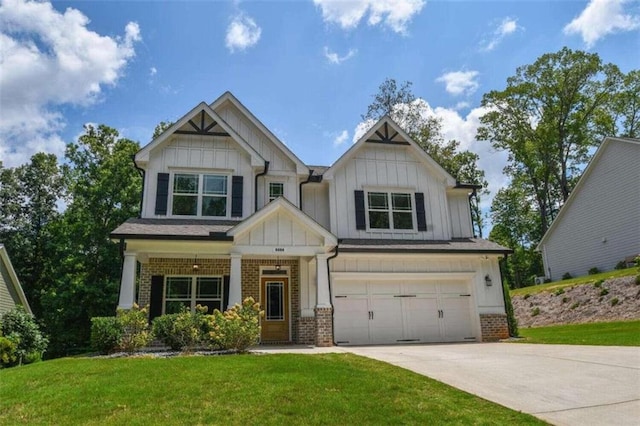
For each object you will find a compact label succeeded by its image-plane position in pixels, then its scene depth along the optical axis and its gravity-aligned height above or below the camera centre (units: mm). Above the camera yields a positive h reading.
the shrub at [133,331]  10773 -73
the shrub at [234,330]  10266 -126
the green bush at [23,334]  17953 -123
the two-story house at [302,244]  13234 +2387
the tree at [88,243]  23812 +4841
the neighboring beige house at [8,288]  21609 +2134
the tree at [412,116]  29672 +13432
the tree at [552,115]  34719 +16076
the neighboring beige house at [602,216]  21469 +5187
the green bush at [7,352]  15500 -703
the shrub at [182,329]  10914 -72
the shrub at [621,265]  21172 +2320
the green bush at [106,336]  10727 -167
